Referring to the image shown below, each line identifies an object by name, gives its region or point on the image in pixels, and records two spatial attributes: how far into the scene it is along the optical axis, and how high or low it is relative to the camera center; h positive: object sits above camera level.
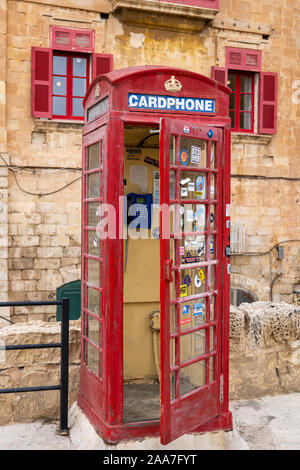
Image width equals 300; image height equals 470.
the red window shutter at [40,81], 10.98 +3.07
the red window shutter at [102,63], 11.38 +3.58
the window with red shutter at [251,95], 12.59 +3.27
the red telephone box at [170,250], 3.83 -0.17
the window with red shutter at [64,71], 11.01 +3.39
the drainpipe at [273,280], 12.93 -1.26
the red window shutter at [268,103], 12.65 +3.05
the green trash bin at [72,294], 11.29 -1.43
